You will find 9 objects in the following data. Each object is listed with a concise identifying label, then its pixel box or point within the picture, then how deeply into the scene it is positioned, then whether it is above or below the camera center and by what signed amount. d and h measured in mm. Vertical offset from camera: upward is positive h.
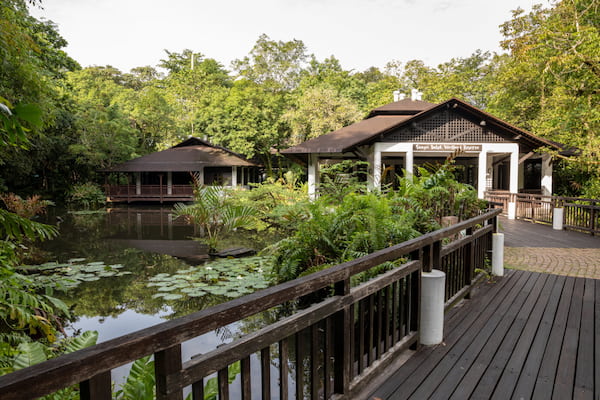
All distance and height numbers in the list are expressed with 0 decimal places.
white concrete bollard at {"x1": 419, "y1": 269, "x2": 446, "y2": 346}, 3443 -1082
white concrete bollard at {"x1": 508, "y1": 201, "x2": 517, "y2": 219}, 14742 -1076
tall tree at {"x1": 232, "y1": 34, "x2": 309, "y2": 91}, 39938 +11662
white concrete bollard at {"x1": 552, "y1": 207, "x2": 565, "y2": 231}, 11898 -1134
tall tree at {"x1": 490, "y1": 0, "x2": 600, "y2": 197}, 11891 +3672
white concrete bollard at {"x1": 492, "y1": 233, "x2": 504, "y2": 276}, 5934 -1110
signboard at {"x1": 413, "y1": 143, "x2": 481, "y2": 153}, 17000 +1353
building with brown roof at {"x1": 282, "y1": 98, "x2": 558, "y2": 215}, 16719 +1650
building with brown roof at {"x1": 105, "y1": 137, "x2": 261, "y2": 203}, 27453 +615
